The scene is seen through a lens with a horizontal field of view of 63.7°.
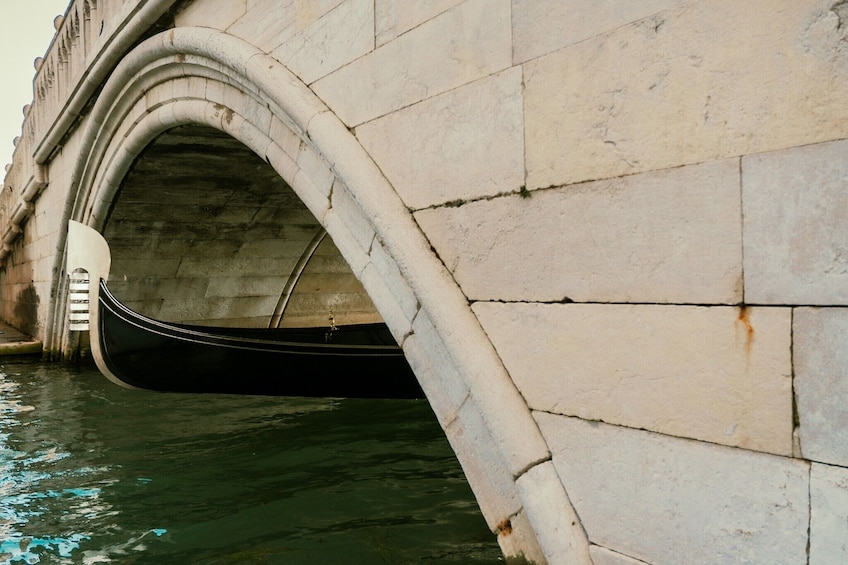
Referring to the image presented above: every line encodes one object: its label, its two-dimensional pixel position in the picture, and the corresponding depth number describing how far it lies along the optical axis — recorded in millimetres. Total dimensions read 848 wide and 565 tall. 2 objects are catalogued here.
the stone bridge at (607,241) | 1242
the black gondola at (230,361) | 4293
